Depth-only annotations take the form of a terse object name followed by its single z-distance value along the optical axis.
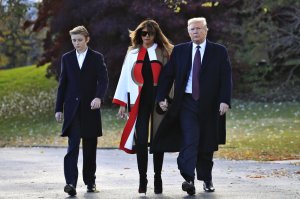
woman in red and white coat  10.04
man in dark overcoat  9.92
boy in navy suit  10.34
